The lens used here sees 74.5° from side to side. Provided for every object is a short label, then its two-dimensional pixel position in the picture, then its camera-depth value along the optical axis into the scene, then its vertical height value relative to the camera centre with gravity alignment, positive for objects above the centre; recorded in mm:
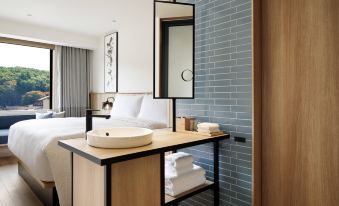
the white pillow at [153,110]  3385 -157
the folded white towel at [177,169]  1597 -513
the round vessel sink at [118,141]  1213 -228
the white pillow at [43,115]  4457 -302
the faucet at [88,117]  1494 -118
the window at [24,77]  4734 +515
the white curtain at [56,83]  5207 +403
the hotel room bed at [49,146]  2049 -479
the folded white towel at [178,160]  1611 -445
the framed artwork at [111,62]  4922 +860
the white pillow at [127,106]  3930 -111
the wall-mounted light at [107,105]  4910 -112
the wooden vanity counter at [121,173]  1110 -407
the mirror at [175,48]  1892 +446
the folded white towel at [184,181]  1539 -593
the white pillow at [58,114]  4645 -304
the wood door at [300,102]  1255 -18
